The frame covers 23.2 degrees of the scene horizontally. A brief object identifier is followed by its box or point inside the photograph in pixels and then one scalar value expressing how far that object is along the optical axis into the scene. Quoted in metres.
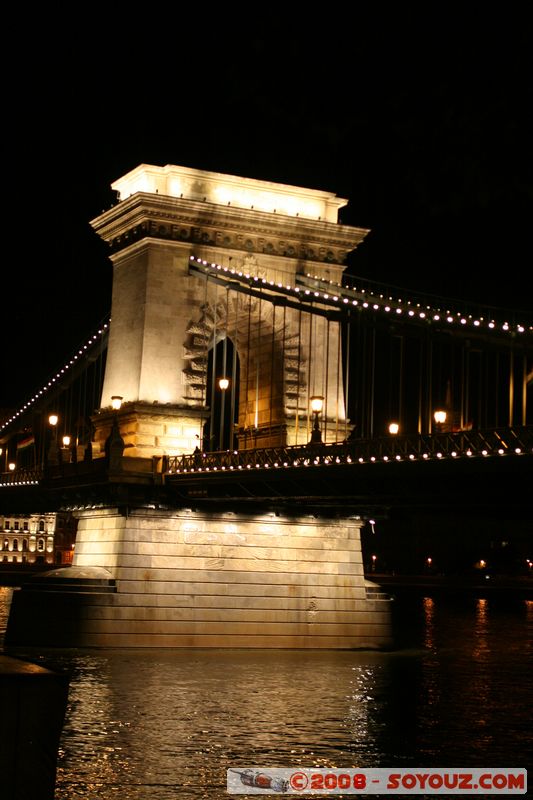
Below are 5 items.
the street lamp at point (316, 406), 38.26
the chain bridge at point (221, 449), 39.81
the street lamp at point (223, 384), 43.44
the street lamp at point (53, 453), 50.09
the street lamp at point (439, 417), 33.47
